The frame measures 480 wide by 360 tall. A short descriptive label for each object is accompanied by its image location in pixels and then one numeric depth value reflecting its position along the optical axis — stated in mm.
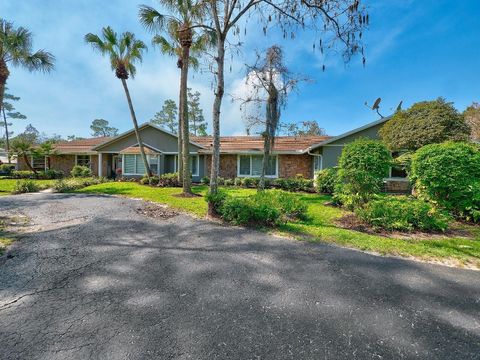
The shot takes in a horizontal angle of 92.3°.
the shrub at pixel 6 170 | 22262
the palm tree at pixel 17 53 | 13183
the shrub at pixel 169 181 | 15719
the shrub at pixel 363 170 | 8000
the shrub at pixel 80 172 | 20109
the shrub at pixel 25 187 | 13312
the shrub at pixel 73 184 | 13891
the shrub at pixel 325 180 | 13164
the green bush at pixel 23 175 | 20244
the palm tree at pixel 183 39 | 10609
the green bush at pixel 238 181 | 16806
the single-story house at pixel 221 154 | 16922
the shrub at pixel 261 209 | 6812
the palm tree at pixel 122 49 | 15555
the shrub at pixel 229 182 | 17234
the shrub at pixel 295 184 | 14990
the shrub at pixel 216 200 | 7539
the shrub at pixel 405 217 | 6727
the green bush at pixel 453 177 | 7551
